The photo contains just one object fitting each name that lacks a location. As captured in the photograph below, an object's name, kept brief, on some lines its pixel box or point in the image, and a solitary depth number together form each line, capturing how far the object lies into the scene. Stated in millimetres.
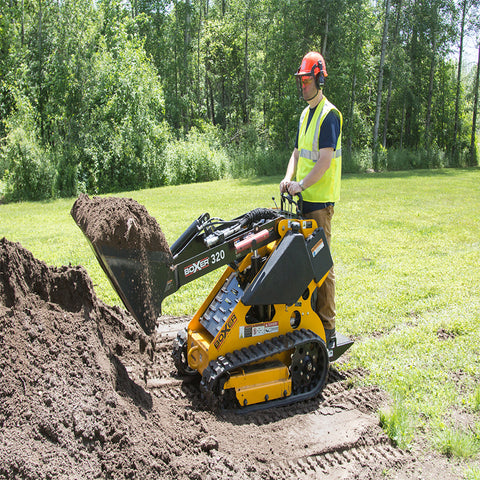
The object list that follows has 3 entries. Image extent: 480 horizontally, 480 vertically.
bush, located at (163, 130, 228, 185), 21094
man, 4246
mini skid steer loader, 3547
